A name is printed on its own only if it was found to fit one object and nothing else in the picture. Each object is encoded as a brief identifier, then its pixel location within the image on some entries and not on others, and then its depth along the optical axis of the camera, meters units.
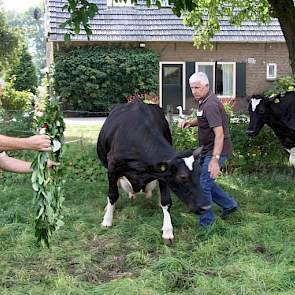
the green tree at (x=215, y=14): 8.10
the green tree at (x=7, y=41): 27.55
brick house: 23.55
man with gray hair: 6.32
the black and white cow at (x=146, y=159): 5.77
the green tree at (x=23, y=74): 31.10
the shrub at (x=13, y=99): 20.36
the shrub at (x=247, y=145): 9.94
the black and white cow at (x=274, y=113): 9.02
